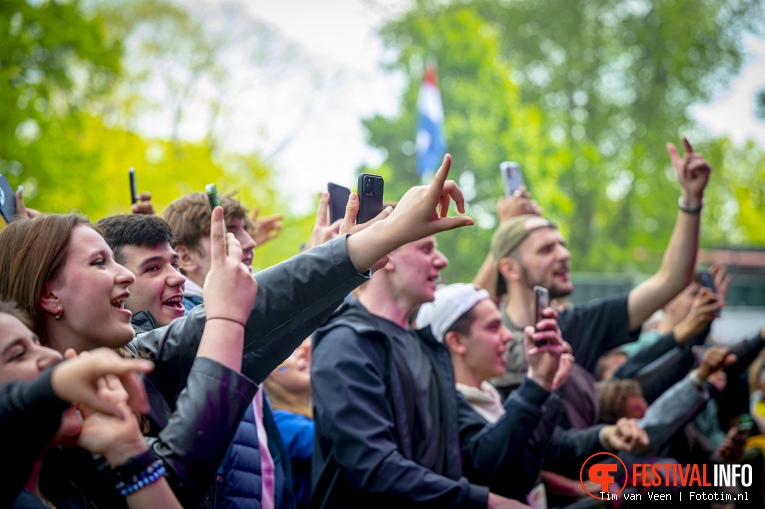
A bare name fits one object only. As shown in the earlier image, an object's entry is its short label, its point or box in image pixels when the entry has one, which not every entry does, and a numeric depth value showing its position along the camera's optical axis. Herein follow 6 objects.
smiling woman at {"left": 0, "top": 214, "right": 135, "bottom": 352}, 2.22
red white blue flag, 18.03
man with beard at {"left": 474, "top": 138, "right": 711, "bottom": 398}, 5.20
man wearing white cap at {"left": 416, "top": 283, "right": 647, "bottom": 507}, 4.38
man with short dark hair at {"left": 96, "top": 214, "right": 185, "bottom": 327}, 2.80
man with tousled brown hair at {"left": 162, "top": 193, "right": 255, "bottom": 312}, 3.60
